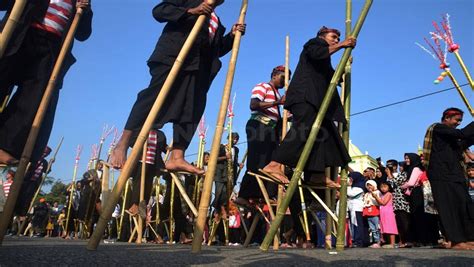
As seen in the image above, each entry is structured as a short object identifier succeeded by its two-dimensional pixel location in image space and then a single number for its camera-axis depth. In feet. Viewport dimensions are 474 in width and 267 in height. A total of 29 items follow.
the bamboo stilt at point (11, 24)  6.70
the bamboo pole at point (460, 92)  13.45
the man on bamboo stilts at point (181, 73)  10.98
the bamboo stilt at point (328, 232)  12.93
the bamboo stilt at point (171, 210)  23.02
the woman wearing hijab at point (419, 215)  24.47
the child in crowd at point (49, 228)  51.55
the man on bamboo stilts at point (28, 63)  10.69
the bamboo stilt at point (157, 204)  25.44
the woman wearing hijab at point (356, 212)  26.96
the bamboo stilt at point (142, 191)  20.10
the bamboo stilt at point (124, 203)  25.43
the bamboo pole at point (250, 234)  16.52
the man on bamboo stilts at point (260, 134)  17.42
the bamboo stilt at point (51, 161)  32.10
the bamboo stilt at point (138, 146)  8.61
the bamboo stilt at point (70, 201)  34.27
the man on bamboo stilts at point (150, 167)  21.13
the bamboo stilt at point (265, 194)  14.96
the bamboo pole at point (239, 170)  23.94
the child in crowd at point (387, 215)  24.91
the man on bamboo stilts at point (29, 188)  16.20
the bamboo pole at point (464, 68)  11.86
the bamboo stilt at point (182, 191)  11.04
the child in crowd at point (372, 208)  26.40
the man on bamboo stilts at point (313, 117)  12.01
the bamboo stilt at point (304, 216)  15.63
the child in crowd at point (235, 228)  34.68
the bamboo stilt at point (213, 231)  21.66
